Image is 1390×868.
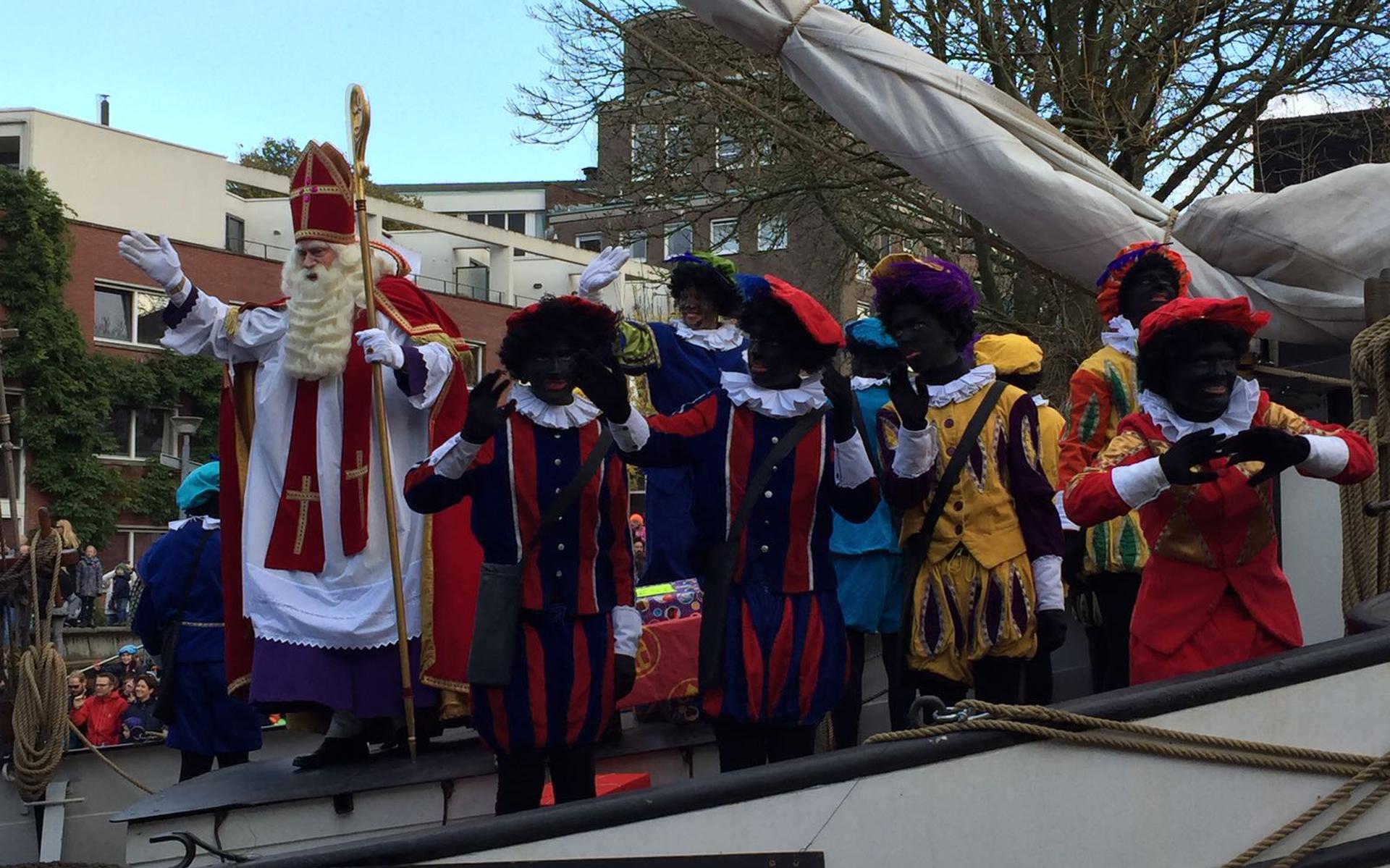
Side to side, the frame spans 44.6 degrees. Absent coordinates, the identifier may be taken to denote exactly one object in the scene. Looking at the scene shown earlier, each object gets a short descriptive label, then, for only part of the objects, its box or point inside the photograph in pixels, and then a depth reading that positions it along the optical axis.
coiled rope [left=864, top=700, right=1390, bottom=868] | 3.33
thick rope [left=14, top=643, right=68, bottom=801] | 7.59
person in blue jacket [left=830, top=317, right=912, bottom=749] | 5.43
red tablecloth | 5.82
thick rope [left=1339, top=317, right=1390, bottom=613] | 4.25
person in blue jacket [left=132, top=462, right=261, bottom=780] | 6.70
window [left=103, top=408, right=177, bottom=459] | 32.72
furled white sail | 5.10
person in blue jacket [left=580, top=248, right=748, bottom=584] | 6.17
